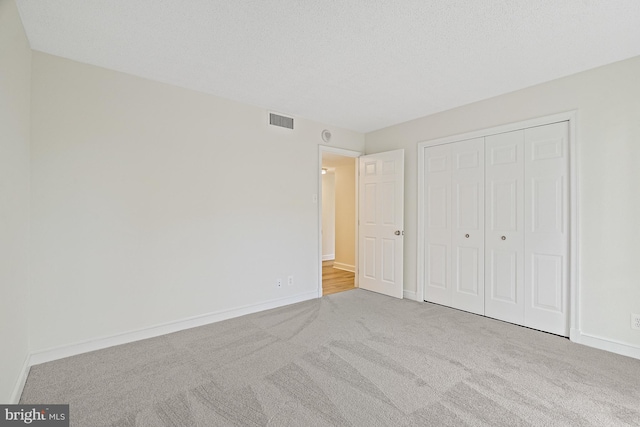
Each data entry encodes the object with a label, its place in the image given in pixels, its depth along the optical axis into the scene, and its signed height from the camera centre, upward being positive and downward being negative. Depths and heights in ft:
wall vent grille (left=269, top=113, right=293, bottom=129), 12.56 +3.93
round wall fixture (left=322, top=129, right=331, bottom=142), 14.44 +3.71
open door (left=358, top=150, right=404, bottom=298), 14.17 -0.67
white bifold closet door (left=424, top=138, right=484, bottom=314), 11.79 -0.66
